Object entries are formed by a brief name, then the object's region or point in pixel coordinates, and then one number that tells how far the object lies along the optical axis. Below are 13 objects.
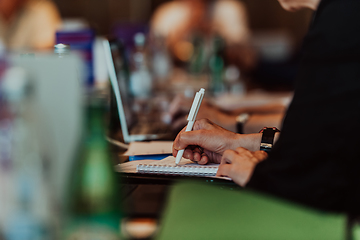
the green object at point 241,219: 1.43
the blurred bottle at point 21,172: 1.30
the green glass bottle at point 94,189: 1.31
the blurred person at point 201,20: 6.39
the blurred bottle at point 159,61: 3.95
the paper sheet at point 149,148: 1.79
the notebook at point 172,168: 1.64
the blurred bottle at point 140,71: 3.08
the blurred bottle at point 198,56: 4.19
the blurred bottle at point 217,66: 3.53
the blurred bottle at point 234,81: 3.40
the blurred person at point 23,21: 4.13
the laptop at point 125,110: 1.95
